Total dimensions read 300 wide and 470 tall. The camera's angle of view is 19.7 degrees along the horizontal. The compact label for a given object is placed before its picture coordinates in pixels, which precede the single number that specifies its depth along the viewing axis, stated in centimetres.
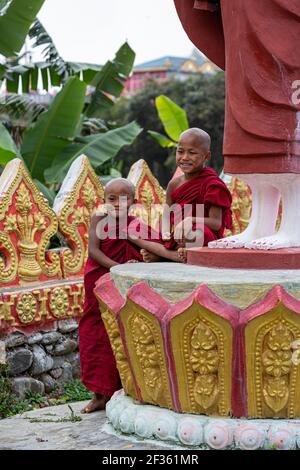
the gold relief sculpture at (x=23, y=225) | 596
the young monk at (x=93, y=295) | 514
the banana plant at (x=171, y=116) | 1257
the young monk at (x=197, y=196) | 488
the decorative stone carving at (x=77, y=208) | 645
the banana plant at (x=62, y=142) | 939
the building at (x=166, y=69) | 3978
